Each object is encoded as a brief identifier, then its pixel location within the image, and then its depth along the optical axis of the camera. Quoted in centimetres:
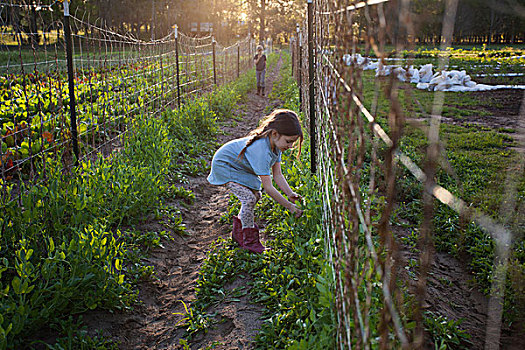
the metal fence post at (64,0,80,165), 436
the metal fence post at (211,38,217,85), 1174
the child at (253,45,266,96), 1273
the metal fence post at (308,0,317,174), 458
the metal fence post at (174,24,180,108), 816
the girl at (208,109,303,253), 338
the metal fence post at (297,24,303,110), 875
